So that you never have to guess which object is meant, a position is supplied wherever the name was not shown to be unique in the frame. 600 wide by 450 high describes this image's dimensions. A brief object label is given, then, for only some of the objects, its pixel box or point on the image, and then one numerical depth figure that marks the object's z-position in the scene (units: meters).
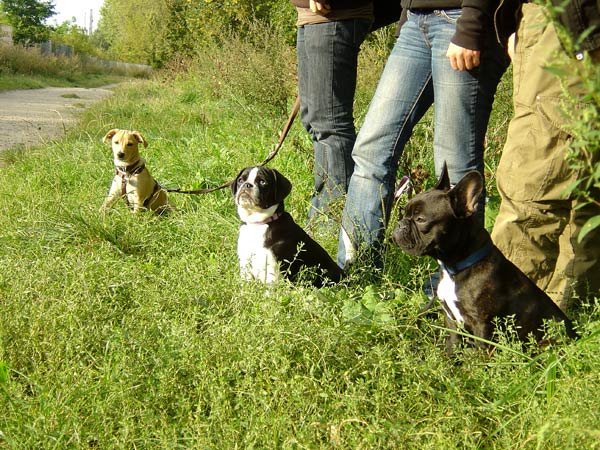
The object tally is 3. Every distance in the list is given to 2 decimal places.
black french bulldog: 3.10
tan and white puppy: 5.35
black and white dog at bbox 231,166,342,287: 3.83
